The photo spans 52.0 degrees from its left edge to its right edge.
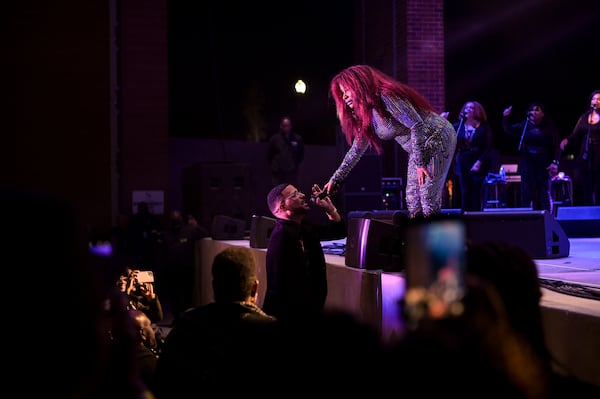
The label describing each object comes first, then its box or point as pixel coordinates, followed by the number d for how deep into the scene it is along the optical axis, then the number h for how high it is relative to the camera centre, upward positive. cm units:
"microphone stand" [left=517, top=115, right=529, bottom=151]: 739 +79
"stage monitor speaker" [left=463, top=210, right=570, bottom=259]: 420 -25
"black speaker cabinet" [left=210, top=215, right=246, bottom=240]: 737 -39
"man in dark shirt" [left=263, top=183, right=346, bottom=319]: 342 -36
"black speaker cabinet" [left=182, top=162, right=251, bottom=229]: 888 +9
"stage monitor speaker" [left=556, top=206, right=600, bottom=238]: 721 -31
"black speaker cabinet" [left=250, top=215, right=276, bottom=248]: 583 -34
